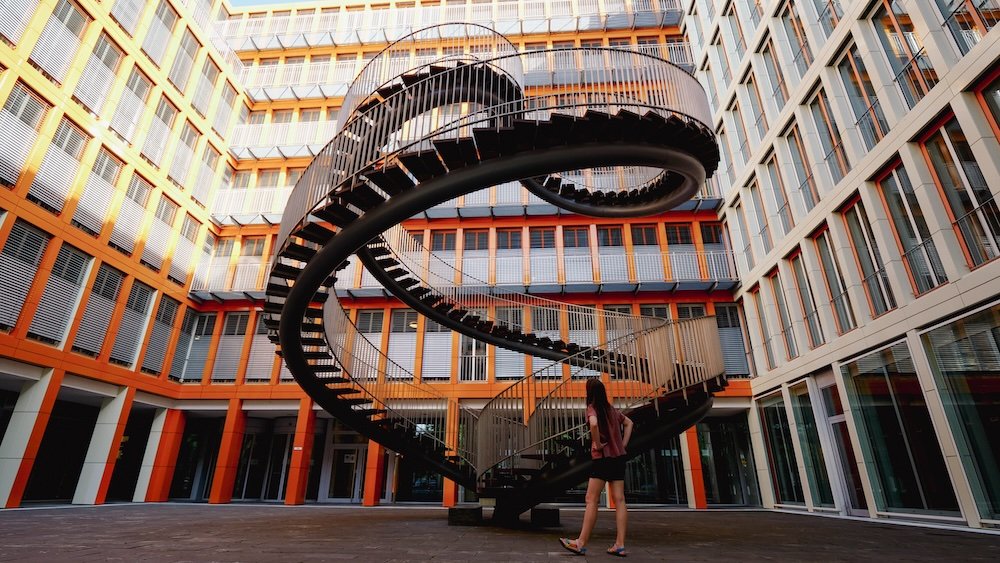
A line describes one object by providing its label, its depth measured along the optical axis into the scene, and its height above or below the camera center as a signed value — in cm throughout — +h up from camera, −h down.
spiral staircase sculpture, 689 +366
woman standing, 476 +17
